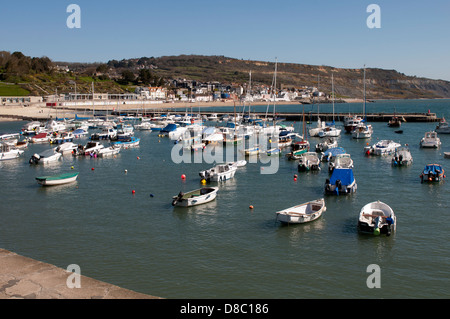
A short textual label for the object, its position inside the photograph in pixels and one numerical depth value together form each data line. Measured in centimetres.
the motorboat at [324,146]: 5356
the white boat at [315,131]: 7225
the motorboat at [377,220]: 2319
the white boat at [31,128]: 7644
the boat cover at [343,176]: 3238
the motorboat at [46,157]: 4725
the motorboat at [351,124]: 7900
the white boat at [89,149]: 5284
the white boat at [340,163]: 4050
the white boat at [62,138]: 6606
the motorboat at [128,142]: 6184
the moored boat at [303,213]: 2494
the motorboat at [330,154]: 4528
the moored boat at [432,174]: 3603
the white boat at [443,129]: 7519
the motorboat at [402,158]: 4381
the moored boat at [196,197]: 2889
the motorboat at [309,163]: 4119
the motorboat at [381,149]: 5119
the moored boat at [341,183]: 3209
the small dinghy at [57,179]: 3591
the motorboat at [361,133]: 7019
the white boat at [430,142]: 5703
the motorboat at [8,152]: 5000
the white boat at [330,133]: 7038
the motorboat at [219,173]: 3688
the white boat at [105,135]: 6862
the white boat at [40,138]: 6669
